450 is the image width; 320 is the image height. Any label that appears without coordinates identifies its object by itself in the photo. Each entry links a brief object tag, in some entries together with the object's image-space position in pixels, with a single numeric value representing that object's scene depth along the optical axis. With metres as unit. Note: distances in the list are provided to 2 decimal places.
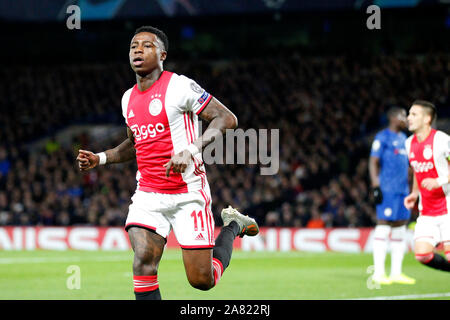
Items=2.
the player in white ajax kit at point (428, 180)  16.39
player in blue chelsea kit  20.50
